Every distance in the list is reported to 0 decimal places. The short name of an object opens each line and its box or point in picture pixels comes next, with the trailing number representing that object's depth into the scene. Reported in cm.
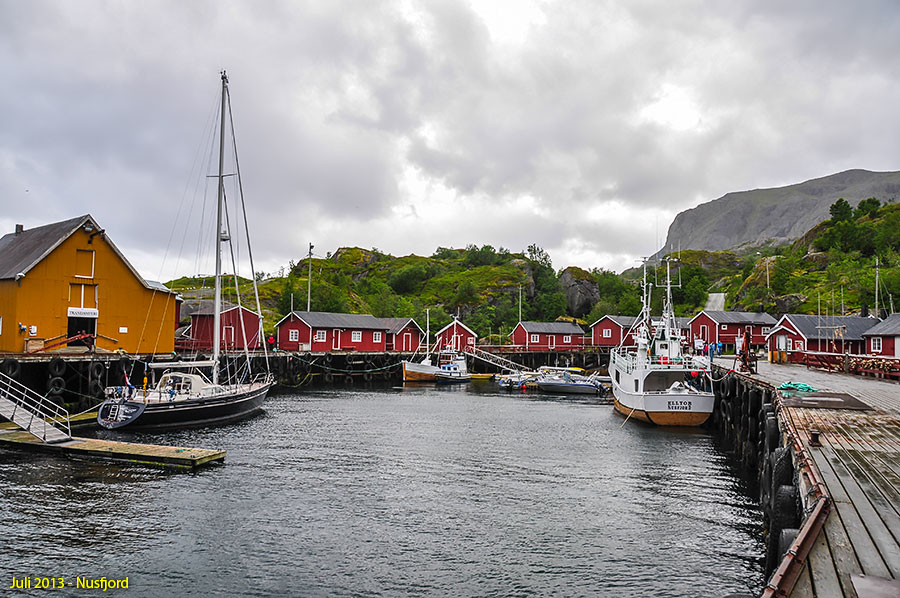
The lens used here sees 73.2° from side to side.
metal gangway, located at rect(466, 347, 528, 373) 7212
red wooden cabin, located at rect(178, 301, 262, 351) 5944
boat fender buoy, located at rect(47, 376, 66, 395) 3055
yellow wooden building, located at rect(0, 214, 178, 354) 3497
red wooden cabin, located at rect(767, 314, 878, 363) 5038
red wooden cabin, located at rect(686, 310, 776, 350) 7462
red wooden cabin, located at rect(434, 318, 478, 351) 7681
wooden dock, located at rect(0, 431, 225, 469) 2031
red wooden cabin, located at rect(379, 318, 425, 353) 7331
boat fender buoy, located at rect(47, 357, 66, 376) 3092
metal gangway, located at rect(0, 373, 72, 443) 2241
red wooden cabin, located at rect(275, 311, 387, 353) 6619
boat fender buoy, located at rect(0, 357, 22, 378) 2953
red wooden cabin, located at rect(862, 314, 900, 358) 4084
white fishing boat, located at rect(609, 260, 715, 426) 3148
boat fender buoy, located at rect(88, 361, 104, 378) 3285
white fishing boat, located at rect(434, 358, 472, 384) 6306
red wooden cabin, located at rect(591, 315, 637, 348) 8325
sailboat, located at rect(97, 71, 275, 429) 2781
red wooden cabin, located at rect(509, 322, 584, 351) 8206
